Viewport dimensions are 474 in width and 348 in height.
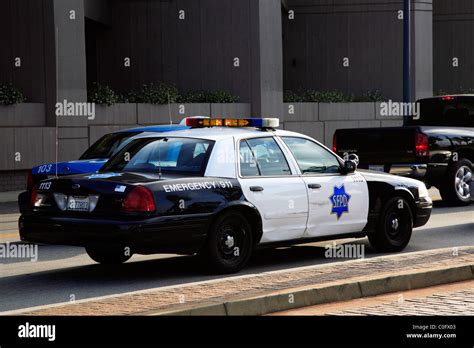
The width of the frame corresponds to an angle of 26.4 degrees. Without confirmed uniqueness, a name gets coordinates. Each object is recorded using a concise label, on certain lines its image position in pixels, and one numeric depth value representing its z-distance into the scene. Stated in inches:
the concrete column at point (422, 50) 1360.7
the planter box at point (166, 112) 1034.7
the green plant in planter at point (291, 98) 1228.5
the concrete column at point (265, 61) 1139.9
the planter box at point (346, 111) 1233.4
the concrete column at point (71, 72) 951.6
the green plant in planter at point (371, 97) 1316.4
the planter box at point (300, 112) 1189.7
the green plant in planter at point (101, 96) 992.9
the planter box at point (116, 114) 994.1
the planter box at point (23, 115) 911.0
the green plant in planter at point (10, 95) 908.0
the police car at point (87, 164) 530.0
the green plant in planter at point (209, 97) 1104.8
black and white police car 390.6
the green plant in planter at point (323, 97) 1253.7
